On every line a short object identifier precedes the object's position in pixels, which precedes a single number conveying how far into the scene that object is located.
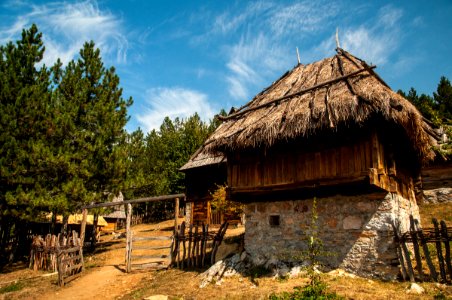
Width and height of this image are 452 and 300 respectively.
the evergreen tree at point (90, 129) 13.88
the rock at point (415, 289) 6.10
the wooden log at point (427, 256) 6.62
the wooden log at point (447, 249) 6.51
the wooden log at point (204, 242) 10.96
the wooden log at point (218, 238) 10.57
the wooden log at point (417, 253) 6.79
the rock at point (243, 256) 9.35
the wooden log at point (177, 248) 11.48
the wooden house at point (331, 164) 7.22
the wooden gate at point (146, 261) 11.57
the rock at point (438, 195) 14.34
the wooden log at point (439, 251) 6.54
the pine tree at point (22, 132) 12.59
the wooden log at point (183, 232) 11.15
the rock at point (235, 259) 9.22
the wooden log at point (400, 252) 6.96
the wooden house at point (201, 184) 19.91
